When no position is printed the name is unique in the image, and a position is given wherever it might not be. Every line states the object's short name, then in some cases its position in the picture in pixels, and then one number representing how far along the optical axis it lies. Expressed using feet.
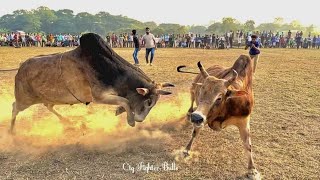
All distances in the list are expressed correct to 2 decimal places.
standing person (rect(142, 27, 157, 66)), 55.57
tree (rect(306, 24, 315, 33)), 332.57
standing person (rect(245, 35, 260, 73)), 44.20
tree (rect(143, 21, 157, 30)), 385.09
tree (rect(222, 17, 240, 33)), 287.89
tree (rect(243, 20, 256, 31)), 288.71
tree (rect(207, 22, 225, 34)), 306.88
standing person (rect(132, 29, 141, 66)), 57.06
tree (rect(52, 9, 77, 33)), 324.80
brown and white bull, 15.74
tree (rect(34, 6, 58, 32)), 324.80
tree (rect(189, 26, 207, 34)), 448.24
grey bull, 20.86
